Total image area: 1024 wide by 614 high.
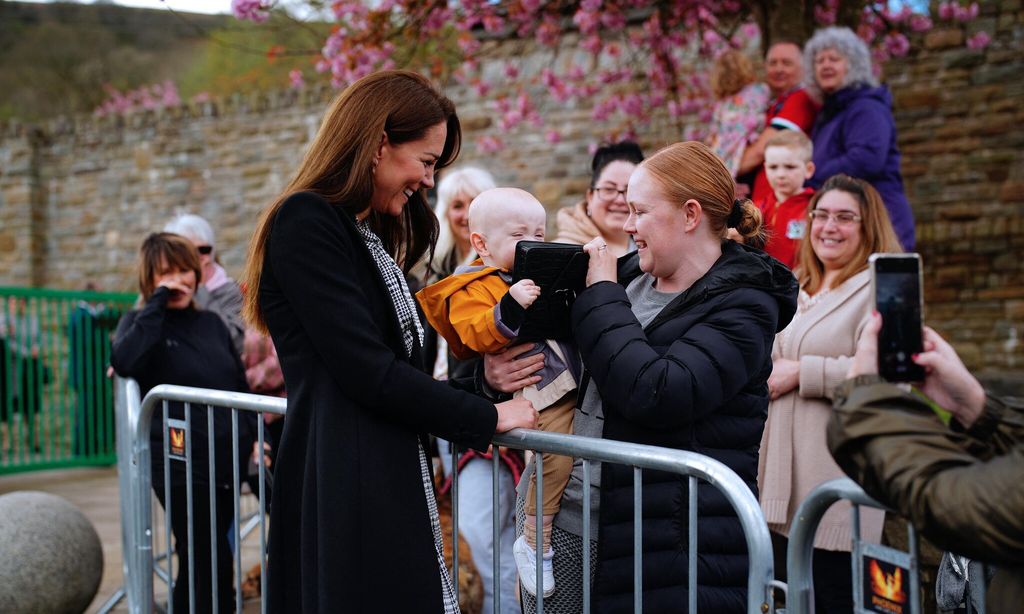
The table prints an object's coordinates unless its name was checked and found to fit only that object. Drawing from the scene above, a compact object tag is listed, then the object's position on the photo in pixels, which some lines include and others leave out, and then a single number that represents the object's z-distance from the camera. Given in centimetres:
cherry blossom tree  736
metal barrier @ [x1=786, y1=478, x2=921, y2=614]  174
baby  255
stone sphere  473
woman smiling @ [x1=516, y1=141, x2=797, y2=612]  234
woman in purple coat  532
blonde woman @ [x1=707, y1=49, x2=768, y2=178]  589
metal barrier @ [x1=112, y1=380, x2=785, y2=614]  197
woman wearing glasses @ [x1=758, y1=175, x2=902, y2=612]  352
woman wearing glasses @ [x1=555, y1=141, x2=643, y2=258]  424
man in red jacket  561
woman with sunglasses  533
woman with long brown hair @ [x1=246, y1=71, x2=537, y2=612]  228
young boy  475
